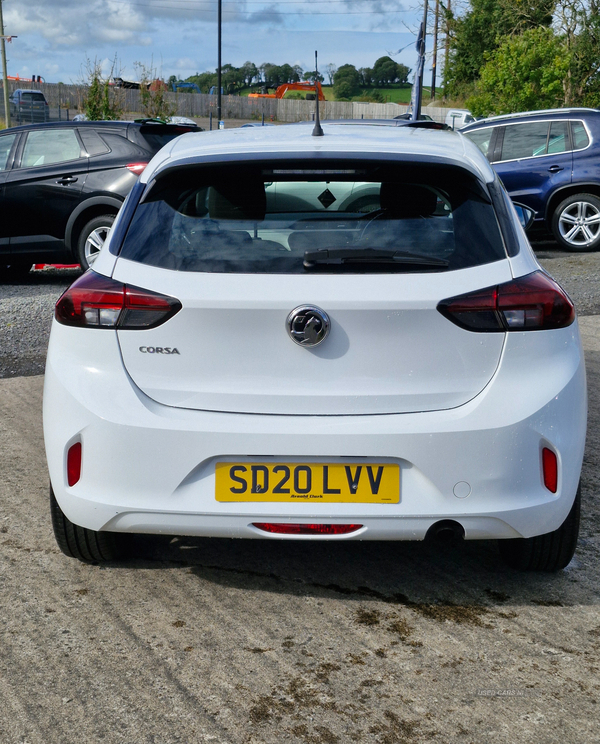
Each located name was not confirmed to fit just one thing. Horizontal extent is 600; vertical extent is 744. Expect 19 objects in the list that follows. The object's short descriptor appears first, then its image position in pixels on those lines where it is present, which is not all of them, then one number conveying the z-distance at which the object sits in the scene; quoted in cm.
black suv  1016
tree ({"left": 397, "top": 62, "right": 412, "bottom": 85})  12860
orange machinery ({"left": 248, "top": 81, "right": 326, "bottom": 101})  6631
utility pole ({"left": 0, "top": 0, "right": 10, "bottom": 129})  4673
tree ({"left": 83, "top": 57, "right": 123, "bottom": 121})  2100
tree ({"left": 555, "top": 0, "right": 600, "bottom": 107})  2802
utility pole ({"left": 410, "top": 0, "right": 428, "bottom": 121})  2258
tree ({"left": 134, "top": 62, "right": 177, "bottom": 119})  2425
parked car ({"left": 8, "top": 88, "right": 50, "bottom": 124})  4925
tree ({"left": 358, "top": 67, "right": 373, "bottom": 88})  13000
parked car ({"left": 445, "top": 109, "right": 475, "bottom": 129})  4047
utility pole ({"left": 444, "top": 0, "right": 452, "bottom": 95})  5037
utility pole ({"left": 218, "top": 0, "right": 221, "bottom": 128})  4043
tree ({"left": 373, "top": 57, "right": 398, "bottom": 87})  12938
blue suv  1273
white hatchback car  282
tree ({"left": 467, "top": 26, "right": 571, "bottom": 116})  2433
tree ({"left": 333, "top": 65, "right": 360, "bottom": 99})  11656
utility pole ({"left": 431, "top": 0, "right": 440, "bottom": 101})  4341
